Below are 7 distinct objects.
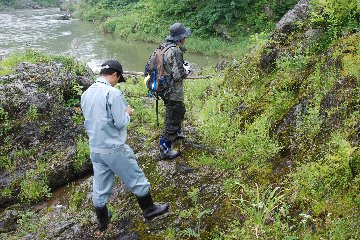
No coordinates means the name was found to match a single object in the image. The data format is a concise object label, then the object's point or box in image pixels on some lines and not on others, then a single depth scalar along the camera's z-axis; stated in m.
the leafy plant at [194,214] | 4.18
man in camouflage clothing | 5.43
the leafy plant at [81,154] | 7.25
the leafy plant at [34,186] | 6.54
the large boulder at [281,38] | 6.87
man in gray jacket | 4.15
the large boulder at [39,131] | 6.91
